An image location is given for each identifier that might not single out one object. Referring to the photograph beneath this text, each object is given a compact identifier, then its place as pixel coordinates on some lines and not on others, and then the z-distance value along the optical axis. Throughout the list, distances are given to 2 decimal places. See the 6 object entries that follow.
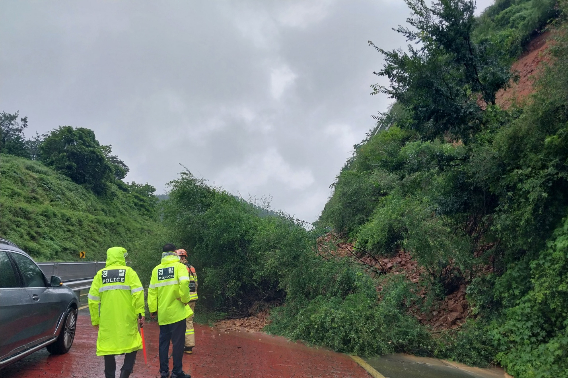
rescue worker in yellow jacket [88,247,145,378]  5.40
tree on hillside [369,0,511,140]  10.48
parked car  5.65
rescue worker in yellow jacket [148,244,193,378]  6.23
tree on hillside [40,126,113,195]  40.25
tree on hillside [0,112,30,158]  42.41
